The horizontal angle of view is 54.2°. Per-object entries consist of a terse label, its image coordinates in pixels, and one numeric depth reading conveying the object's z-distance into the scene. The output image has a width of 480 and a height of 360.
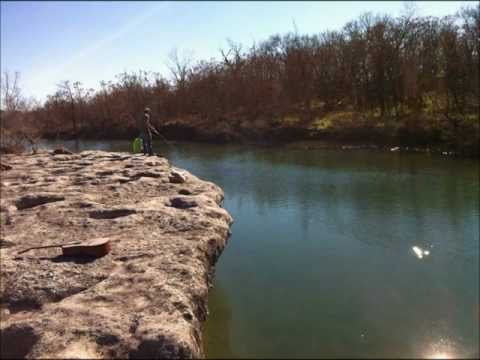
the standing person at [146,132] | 16.62
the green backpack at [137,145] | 19.27
